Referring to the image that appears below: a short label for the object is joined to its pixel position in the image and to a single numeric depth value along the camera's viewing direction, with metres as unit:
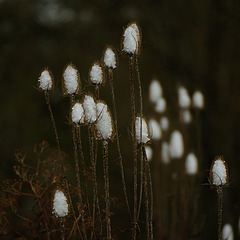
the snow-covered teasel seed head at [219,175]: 2.17
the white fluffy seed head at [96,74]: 2.28
